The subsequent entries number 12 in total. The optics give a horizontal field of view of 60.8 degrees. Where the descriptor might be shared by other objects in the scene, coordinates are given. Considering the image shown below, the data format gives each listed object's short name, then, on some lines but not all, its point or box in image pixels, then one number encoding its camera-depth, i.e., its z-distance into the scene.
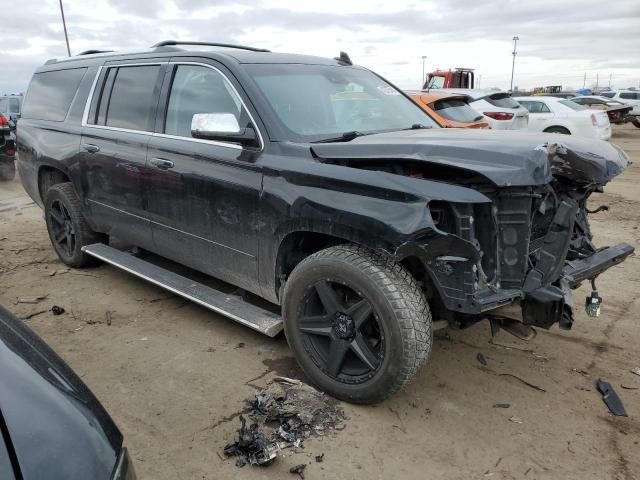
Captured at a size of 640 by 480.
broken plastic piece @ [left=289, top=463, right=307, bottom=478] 2.58
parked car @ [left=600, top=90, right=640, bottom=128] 25.58
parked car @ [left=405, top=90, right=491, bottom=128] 9.05
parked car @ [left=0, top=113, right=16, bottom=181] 10.93
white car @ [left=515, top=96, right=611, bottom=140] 15.17
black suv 2.72
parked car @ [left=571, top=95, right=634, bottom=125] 21.83
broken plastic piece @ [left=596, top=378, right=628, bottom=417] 3.14
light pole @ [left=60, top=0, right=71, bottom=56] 27.59
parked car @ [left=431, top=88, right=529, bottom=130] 12.01
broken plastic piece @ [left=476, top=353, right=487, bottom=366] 3.70
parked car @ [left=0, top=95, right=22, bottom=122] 17.59
